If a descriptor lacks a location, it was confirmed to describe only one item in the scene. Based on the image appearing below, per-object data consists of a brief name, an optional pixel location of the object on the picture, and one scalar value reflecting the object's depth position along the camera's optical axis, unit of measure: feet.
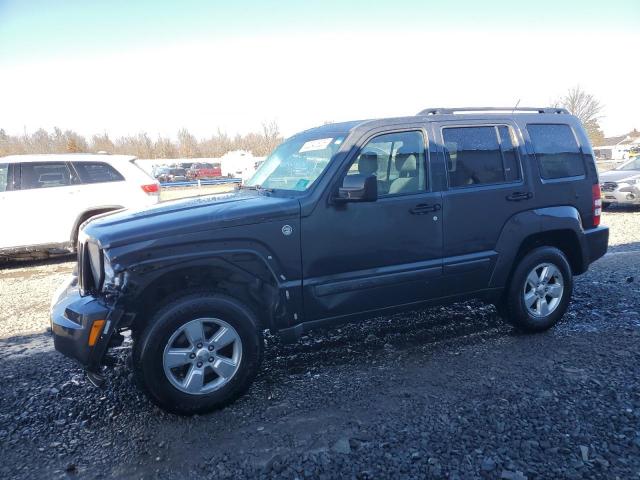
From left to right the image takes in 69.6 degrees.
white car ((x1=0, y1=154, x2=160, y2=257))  25.75
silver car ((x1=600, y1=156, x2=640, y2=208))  38.60
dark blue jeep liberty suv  9.91
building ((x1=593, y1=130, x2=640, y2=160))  141.32
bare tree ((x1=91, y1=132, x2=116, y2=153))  208.03
